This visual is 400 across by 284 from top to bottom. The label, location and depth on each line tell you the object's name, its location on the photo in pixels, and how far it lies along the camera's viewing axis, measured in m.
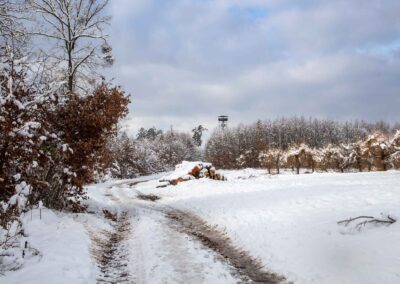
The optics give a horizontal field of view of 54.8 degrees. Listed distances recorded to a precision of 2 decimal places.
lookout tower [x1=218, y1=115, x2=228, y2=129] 134.75
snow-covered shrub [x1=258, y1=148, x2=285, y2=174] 61.47
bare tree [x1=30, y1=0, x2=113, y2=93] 17.44
